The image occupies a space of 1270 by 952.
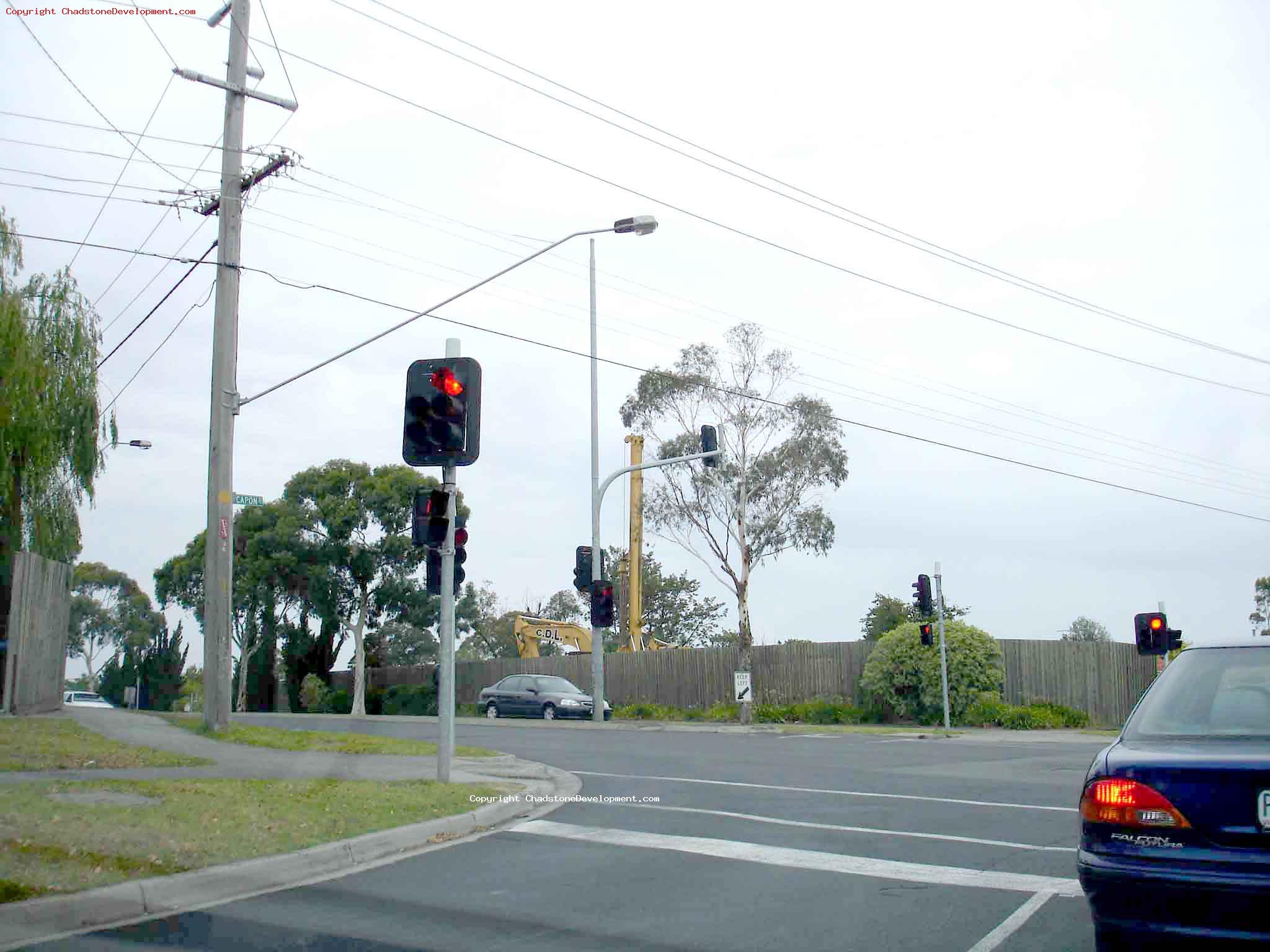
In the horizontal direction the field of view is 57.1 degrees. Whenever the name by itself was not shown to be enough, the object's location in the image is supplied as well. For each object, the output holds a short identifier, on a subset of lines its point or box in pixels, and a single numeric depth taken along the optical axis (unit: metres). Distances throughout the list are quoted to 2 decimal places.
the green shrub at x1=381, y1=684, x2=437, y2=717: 45.56
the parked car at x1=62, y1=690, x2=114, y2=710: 46.72
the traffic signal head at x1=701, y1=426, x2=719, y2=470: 26.39
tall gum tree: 38.22
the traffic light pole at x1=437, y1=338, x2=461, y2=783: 12.53
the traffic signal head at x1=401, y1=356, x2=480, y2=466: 12.11
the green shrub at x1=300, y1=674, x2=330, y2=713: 48.06
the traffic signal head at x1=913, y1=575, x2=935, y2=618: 28.36
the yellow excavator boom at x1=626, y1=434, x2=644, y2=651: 37.78
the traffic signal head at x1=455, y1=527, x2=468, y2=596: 13.12
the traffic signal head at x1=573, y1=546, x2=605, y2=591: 31.33
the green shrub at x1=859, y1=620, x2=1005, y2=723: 29.52
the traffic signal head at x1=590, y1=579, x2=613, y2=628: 30.34
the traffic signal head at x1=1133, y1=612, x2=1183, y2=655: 25.39
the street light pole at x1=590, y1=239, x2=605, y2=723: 31.47
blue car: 4.66
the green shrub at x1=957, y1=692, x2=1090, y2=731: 28.38
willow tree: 21.45
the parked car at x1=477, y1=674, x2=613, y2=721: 33.50
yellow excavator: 45.53
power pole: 18.45
